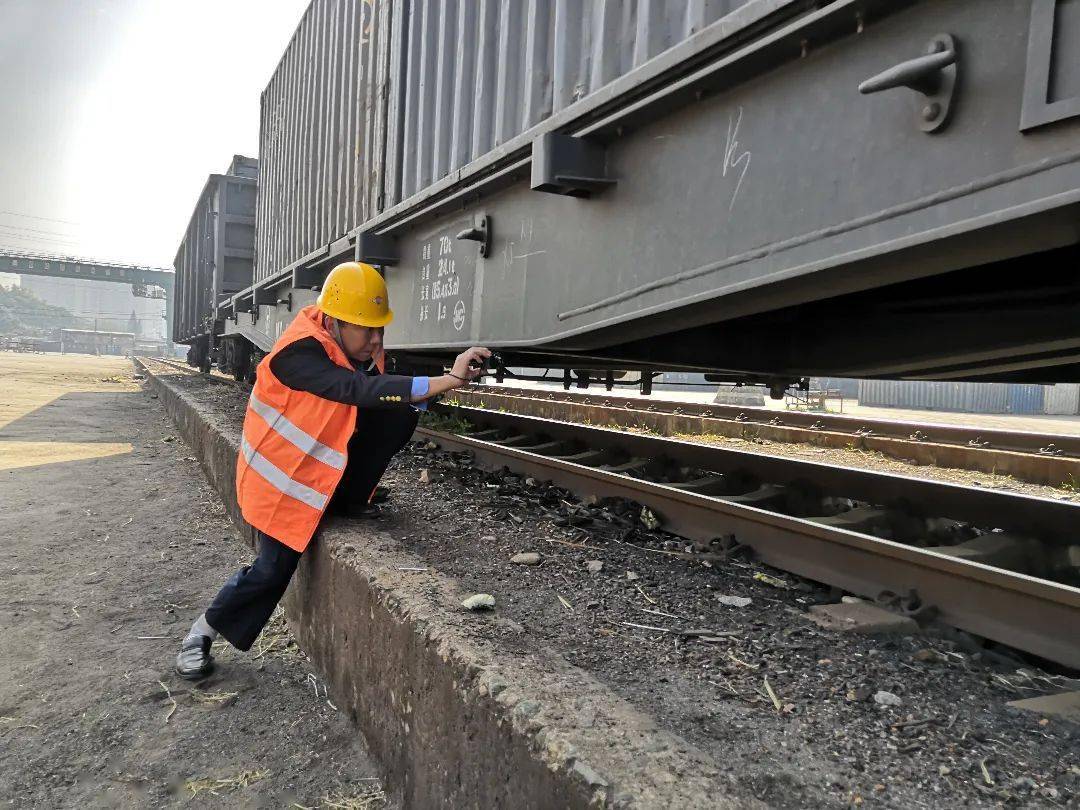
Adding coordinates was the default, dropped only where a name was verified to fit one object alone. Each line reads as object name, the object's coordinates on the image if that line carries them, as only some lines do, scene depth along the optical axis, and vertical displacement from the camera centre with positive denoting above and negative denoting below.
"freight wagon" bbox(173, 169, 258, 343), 13.87 +2.21
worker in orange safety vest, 2.43 -0.36
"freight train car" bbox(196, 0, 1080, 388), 1.47 +0.58
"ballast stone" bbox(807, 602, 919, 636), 2.13 -0.74
